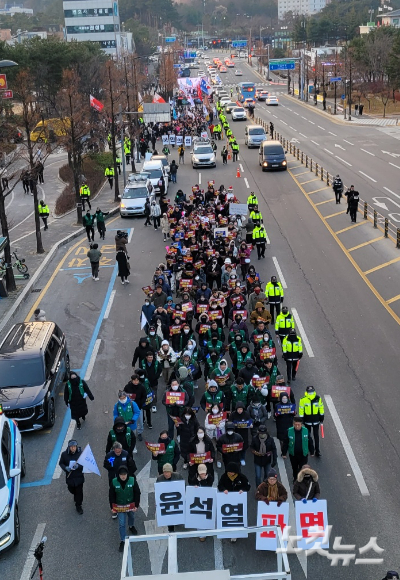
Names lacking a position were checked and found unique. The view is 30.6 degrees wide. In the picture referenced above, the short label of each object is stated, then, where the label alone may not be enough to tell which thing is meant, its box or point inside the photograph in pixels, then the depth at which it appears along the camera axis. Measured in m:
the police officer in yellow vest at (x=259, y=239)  24.68
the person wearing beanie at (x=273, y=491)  10.27
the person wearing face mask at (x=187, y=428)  12.50
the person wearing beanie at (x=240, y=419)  12.48
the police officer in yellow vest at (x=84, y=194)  35.19
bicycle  25.55
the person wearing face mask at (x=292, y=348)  15.22
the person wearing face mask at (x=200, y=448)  10.97
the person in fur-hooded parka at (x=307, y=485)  10.47
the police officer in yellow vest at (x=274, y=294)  18.56
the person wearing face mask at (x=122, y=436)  12.04
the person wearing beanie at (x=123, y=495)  10.68
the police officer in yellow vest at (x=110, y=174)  42.28
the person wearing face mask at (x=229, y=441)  11.75
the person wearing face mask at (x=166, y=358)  15.32
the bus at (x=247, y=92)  94.36
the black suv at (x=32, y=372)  13.97
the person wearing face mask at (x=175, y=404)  13.15
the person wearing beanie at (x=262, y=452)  11.63
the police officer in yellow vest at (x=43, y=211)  32.09
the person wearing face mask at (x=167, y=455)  11.48
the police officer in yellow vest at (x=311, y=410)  12.60
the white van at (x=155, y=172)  38.66
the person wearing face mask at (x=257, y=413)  12.70
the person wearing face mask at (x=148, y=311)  18.09
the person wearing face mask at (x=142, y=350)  15.47
